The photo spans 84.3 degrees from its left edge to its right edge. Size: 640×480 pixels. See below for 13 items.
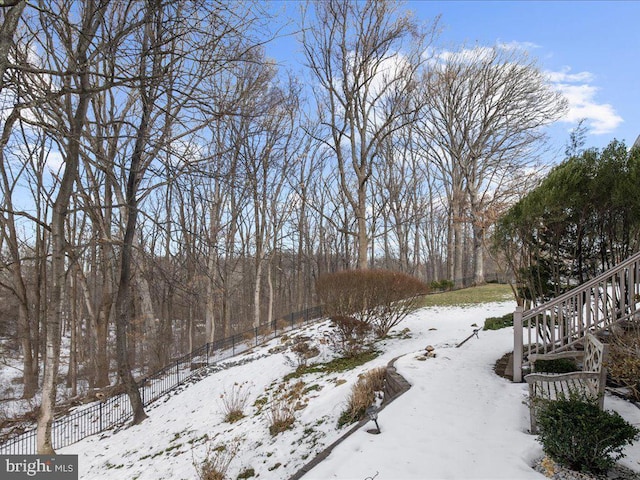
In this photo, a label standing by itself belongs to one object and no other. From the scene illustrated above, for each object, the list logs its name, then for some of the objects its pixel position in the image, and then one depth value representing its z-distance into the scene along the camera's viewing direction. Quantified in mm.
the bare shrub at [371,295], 9922
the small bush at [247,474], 4395
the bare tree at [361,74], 13875
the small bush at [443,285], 20688
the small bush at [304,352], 9691
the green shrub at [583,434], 2943
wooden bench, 3797
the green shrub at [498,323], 9763
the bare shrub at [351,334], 9414
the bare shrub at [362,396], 5000
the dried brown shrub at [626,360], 3680
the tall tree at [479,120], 21016
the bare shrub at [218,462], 4344
